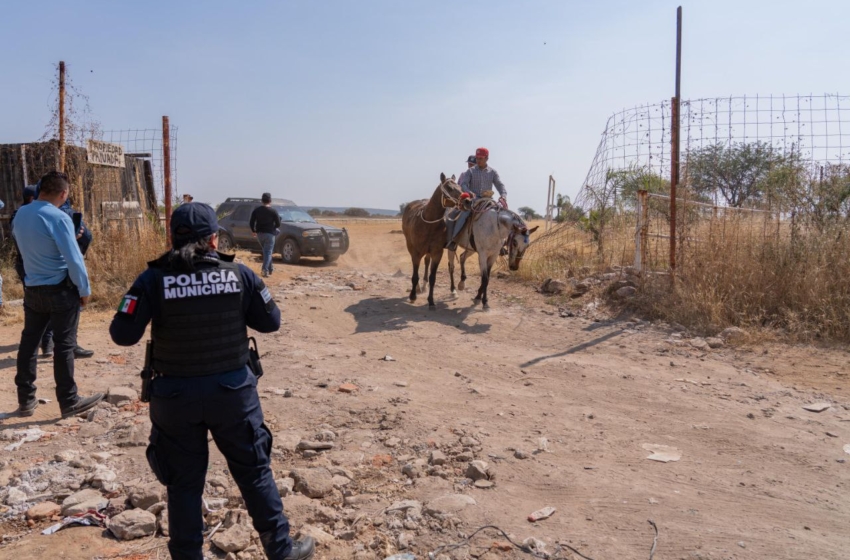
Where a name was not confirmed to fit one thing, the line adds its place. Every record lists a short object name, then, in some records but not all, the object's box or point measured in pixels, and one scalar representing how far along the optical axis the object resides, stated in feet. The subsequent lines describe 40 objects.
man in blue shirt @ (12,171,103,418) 17.88
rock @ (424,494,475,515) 13.37
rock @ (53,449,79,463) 15.94
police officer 10.42
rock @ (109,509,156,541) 12.68
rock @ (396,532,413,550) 12.35
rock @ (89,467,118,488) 14.73
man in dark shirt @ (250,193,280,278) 45.39
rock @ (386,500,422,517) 13.33
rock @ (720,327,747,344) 26.63
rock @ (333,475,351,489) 14.58
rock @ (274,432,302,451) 16.49
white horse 34.24
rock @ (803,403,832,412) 19.67
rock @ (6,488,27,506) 13.93
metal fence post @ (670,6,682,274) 31.27
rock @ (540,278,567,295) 37.37
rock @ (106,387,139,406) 19.99
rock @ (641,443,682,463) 16.12
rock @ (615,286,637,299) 33.07
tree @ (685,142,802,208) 31.04
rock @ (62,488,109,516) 13.47
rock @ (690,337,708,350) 26.49
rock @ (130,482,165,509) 13.61
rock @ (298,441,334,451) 16.44
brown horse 35.45
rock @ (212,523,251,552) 12.13
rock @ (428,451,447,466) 15.53
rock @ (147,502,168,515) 13.42
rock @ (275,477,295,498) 14.11
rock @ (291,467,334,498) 14.16
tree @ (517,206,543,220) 201.77
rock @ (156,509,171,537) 12.99
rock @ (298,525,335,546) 12.41
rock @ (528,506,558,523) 13.10
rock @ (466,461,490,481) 14.79
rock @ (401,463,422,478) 15.03
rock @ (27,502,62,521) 13.38
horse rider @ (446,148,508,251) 35.99
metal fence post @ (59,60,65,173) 31.99
